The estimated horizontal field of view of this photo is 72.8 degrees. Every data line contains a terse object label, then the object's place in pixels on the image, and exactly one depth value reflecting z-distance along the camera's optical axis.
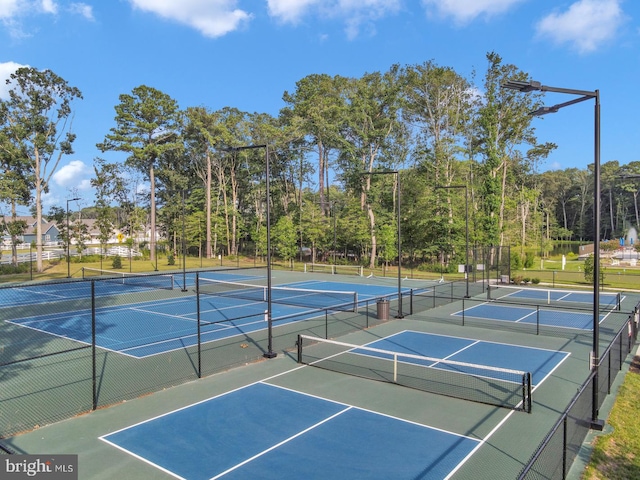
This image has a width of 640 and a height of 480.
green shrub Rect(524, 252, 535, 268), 52.09
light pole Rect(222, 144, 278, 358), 14.77
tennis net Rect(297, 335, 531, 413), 11.72
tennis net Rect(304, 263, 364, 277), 46.66
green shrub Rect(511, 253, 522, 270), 44.64
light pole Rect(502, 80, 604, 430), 8.62
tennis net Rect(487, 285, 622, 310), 27.25
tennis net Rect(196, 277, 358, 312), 27.42
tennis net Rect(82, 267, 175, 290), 36.65
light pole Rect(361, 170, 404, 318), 21.82
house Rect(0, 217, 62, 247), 100.97
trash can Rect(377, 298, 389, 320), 22.08
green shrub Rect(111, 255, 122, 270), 46.78
